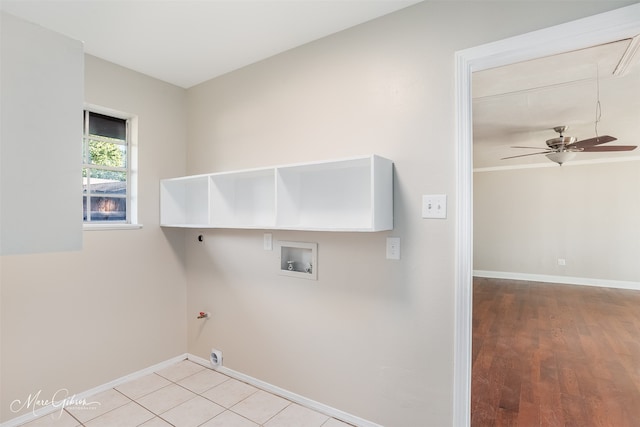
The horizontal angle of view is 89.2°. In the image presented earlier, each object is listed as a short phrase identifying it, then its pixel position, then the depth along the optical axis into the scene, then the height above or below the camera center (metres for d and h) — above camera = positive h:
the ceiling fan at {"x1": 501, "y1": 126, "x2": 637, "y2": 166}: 3.39 +0.80
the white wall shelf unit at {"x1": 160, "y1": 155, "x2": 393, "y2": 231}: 1.81 +0.13
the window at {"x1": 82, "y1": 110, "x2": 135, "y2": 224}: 2.48 +0.36
